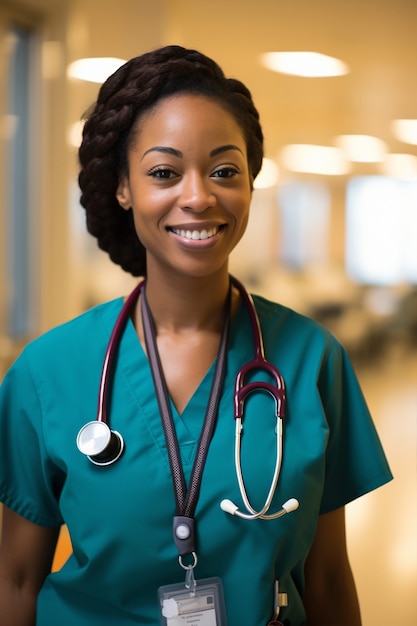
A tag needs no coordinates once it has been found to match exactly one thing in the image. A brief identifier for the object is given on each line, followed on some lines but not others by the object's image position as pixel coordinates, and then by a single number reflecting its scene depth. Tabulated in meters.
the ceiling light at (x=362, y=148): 6.49
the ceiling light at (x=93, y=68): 3.38
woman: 0.99
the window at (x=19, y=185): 3.37
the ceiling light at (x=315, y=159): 6.83
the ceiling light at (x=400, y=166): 6.48
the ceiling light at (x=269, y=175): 6.84
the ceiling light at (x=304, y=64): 5.01
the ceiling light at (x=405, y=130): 6.38
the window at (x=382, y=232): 6.34
